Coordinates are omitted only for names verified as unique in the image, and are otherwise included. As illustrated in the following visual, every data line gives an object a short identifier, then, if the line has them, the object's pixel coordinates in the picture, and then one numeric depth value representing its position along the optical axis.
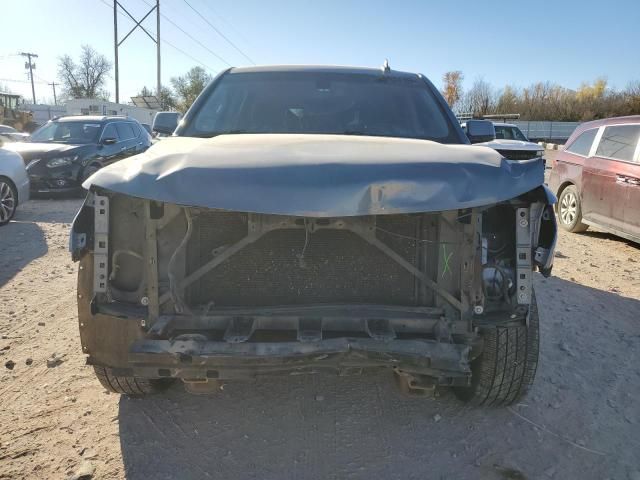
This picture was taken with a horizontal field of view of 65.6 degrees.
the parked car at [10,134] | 18.38
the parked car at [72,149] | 10.48
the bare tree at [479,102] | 55.06
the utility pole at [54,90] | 83.66
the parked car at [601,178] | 6.81
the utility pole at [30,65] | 70.75
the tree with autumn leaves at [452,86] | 63.48
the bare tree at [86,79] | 71.75
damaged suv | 2.15
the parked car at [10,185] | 7.94
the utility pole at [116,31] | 26.72
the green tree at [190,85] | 64.02
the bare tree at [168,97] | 58.28
